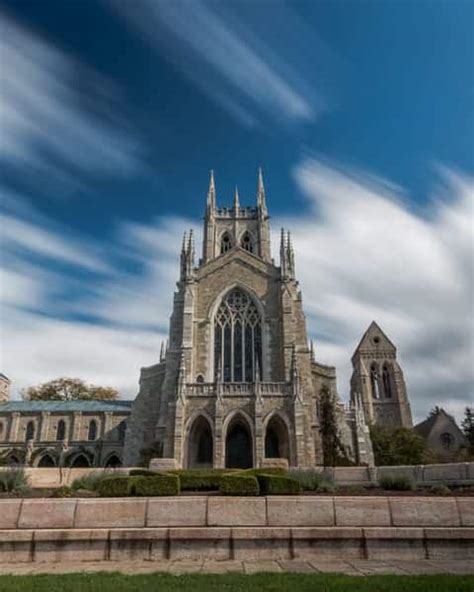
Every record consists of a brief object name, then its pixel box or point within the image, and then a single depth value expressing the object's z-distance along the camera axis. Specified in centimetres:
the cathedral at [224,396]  2786
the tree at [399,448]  3584
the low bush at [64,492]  1126
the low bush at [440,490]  1234
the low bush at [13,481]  1234
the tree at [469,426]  3772
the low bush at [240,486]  993
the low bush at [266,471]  1367
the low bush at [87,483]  1287
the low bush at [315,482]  1233
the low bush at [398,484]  1248
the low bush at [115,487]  1009
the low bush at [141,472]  1302
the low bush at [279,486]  1024
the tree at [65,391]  5950
